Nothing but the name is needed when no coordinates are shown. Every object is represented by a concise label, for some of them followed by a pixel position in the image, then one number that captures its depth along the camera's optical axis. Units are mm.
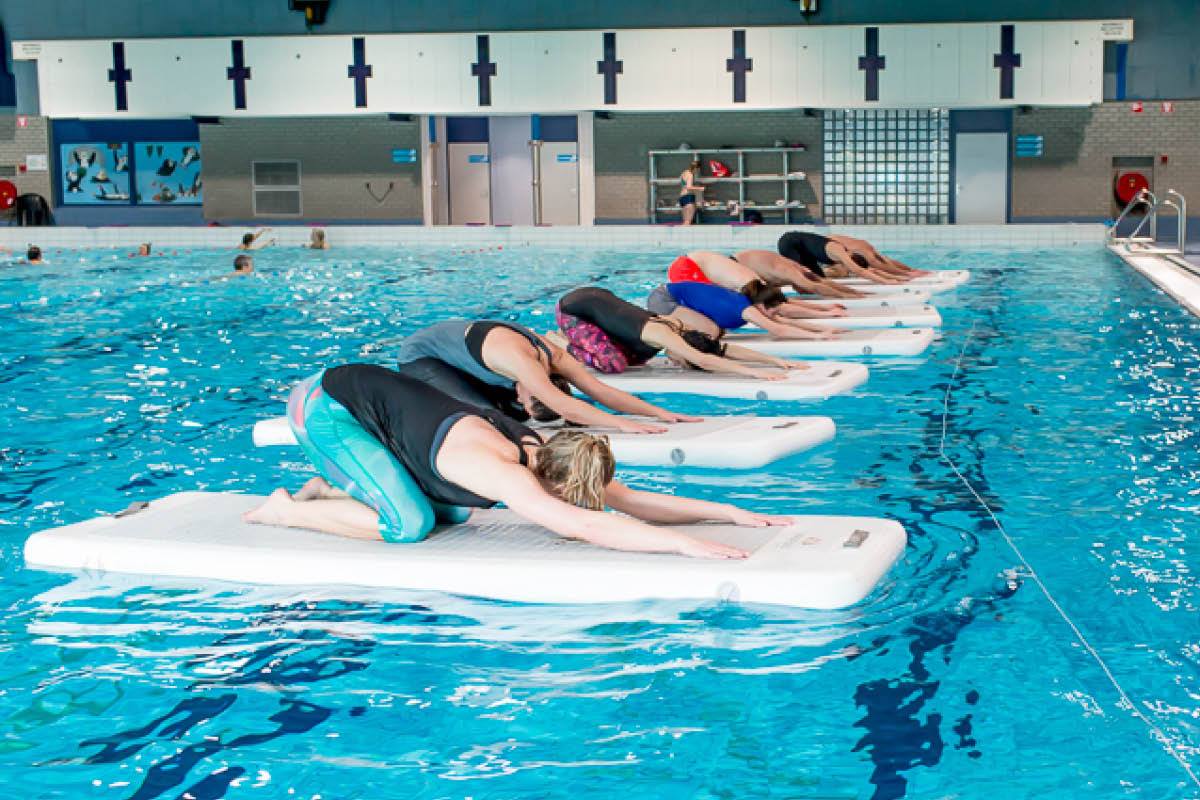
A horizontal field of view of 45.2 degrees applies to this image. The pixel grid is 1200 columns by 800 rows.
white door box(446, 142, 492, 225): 26484
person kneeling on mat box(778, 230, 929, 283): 14516
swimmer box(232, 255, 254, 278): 18062
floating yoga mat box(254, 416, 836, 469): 6633
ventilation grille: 26578
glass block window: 24453
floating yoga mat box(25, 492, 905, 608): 4430
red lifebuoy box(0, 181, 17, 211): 26891
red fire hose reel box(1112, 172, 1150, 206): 23828
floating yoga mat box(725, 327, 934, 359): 10180
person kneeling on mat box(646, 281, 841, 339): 9312
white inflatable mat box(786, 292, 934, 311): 13289
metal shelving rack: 24562
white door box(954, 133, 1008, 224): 24453
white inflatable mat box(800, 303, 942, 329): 11414
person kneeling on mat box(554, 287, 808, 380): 8461
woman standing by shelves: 24219
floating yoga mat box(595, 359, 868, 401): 8375
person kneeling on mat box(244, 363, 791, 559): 4418
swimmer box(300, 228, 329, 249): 22828
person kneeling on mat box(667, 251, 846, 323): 10273
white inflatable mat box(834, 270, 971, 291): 14970
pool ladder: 17812
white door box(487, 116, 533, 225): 26188
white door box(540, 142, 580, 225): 25859
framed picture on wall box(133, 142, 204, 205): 27328
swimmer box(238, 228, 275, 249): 20859
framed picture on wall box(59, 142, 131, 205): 27188
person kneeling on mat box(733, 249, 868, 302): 12325
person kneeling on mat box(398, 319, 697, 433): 6414
